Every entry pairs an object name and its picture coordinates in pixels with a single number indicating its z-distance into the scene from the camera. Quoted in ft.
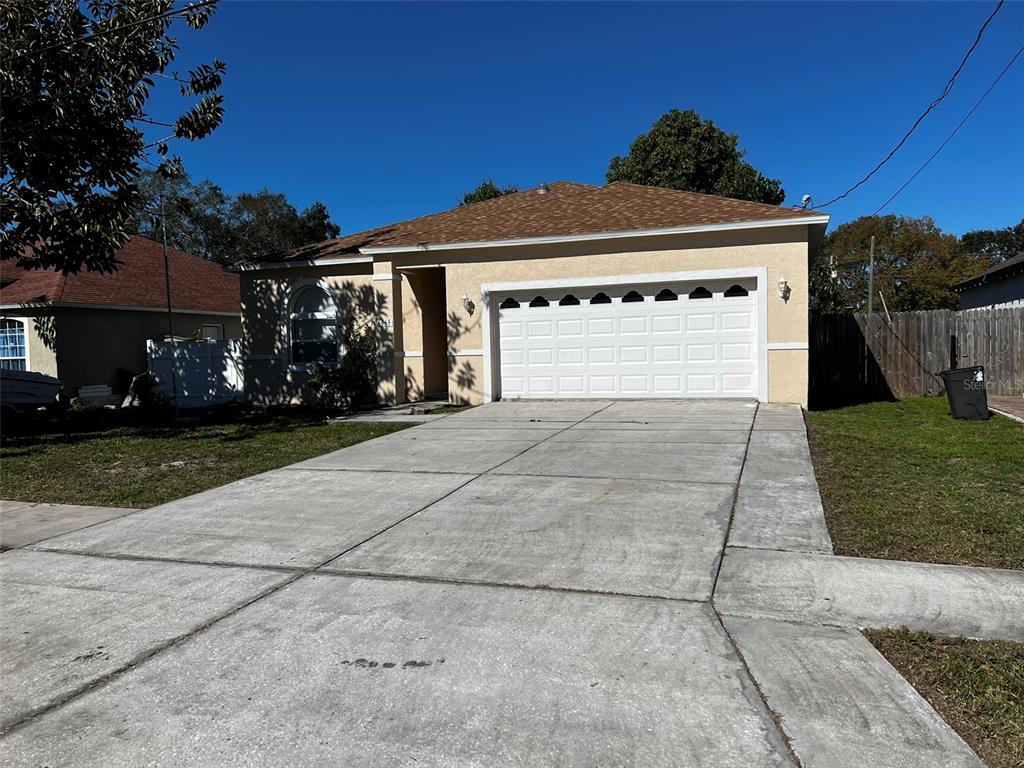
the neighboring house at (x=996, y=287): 60.80
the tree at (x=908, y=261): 144.46
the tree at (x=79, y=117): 36.96
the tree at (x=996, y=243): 203.00
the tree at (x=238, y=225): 137.28
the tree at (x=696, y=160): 100.32
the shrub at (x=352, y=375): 47.32
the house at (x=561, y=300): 40.91
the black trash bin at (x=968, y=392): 35.91
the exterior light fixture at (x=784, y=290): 39.86
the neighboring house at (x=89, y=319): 59.93
